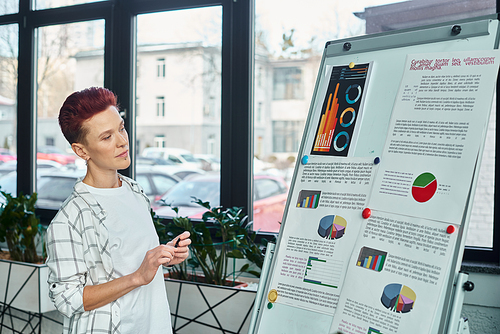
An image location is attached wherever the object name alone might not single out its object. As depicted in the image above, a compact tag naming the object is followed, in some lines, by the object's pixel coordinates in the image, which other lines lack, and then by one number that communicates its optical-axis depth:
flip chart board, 1.16
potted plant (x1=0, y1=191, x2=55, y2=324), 2.57
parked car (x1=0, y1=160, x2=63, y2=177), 3.28
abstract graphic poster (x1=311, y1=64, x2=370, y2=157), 1.43
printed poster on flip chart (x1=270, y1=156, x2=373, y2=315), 1.33
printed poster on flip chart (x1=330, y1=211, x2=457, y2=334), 1.13
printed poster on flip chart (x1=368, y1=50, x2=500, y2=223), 1.17
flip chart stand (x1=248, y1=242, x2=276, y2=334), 1.46
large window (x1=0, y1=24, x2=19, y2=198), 3.42
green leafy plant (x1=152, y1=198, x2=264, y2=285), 2.18
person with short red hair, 1.39
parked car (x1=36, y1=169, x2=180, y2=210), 3.21
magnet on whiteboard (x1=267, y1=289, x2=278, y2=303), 1.43
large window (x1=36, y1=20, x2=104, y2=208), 3.14
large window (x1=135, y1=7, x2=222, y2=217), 2.65
